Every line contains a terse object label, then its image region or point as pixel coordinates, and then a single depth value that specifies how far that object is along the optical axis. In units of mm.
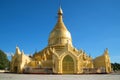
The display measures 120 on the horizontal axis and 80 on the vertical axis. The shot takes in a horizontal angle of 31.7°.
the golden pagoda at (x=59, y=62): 49156
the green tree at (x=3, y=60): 70356
